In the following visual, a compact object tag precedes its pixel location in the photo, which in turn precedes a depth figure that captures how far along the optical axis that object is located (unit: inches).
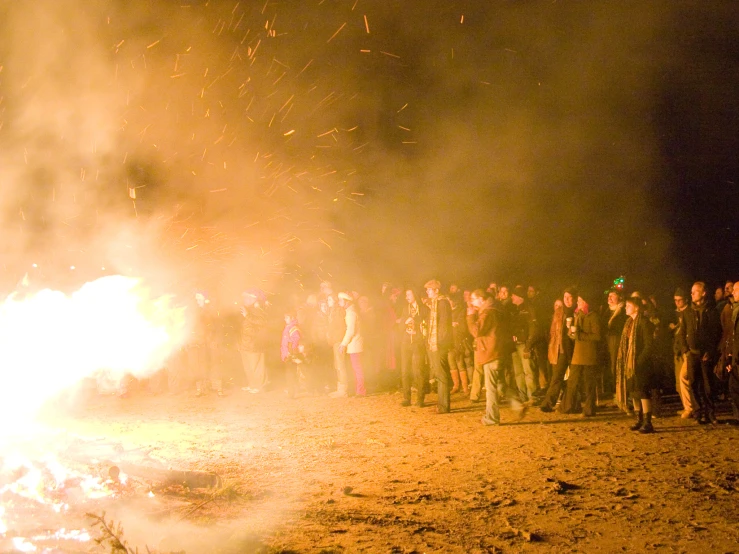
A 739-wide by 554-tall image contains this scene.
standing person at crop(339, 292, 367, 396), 425.4
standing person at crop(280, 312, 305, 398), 435.8
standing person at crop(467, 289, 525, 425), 306.0
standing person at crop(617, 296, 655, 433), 292.2
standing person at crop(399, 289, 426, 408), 368.5
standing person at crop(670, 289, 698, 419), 315.3
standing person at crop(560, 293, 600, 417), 322.0
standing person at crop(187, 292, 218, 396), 461.7
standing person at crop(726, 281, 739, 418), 281.6
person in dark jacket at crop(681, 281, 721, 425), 309.4
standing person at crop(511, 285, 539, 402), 373.1
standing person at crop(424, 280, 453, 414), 345.7
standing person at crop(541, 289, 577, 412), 339.3
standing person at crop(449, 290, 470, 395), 399.2
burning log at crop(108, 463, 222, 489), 218.1
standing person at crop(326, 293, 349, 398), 431.1
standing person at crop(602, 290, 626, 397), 330.2
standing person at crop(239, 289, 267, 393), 456.1
